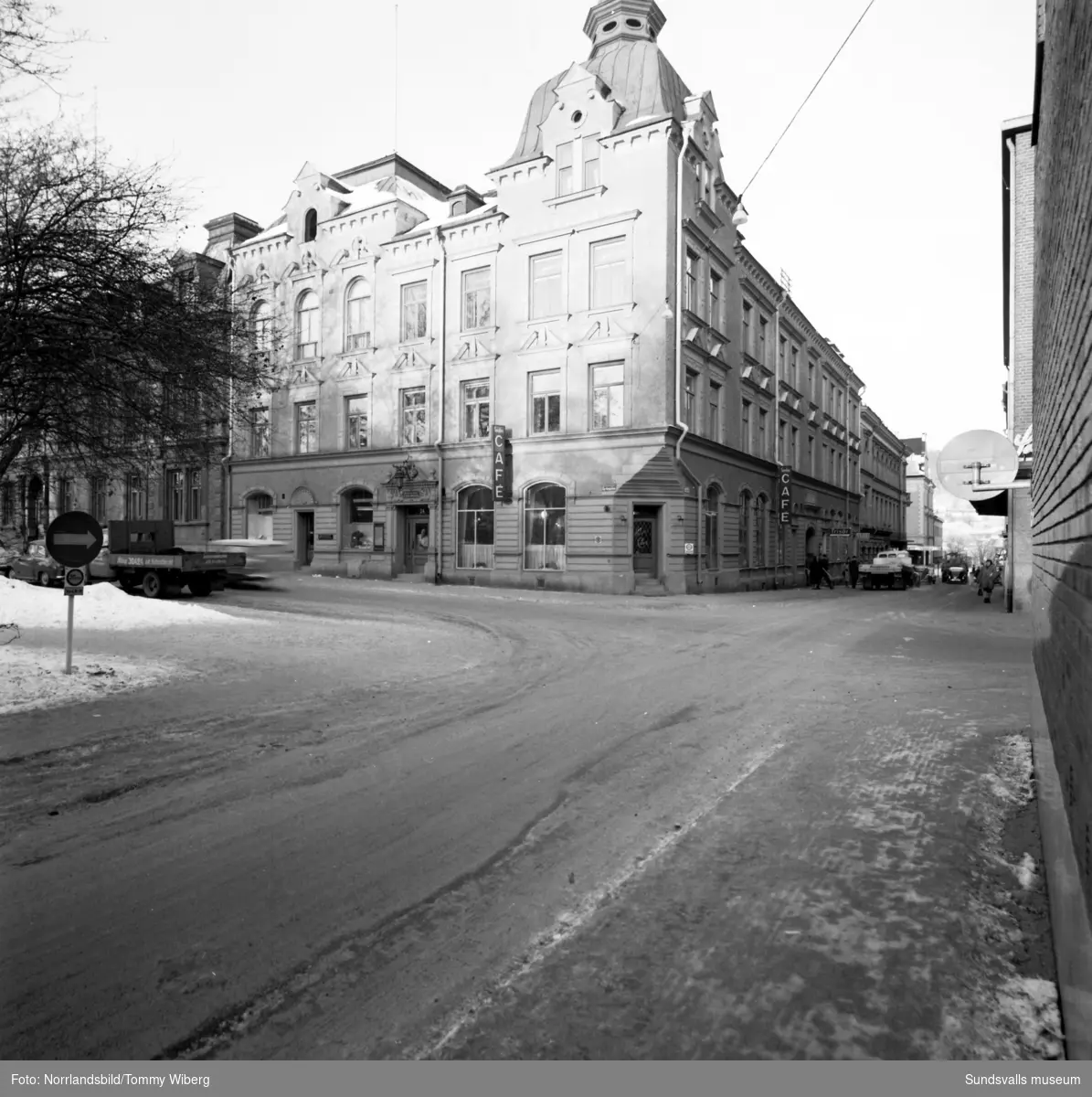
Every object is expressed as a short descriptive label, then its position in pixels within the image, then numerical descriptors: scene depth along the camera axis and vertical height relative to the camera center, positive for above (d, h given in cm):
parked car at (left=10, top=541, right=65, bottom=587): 2139 -81
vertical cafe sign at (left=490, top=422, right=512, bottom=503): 2633 +279
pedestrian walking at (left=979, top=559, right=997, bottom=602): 2742 -127
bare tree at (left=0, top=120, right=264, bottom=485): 773 +251
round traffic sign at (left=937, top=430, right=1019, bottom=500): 980 +115
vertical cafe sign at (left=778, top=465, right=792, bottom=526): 3450 +235
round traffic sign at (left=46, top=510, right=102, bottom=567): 805 +3
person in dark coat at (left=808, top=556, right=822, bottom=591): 3325 -112
